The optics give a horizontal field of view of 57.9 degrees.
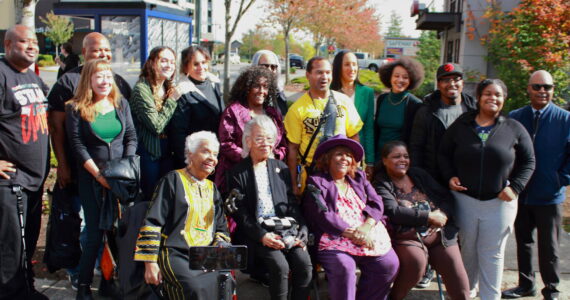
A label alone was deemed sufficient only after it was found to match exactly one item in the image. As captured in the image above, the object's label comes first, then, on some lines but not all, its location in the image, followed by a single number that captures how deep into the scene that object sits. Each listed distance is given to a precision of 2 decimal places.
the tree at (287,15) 22.28
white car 63.01
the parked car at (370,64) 46.53
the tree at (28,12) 7.32
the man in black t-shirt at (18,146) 3.67
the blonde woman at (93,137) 3.87
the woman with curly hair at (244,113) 4.27
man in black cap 4.38
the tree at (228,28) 13.87
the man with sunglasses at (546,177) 4.20
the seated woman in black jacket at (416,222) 3.96
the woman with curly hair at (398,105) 4.68
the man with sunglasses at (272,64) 4.79
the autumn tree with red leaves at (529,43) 10.58
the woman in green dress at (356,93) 4.75
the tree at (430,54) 23.89
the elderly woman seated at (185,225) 3.37
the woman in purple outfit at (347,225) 3.80
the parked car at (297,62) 56.94
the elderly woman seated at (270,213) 3.76
